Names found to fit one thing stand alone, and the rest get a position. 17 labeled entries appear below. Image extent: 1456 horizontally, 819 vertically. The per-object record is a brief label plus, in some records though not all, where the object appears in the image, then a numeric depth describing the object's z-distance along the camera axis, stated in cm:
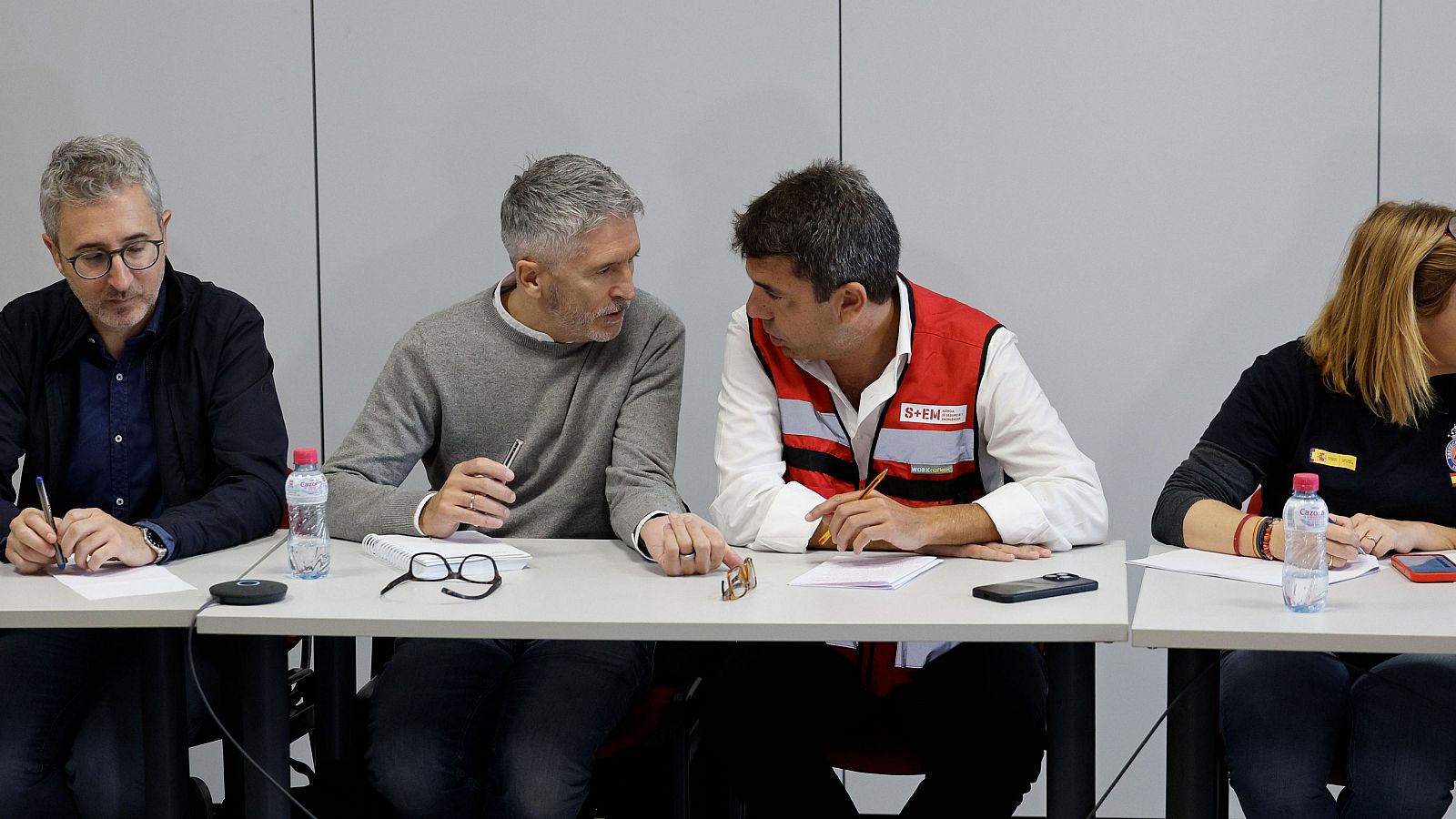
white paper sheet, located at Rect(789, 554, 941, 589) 508
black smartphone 497
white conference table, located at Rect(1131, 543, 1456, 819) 481
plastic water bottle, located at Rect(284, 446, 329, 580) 517
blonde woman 503
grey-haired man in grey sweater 524
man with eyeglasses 527
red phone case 504
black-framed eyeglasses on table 511
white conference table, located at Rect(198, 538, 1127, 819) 489
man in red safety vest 517
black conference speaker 501
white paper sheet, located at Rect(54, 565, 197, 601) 507
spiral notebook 520
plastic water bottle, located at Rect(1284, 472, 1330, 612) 493
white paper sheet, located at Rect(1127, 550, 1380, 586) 508
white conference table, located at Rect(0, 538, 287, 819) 498
